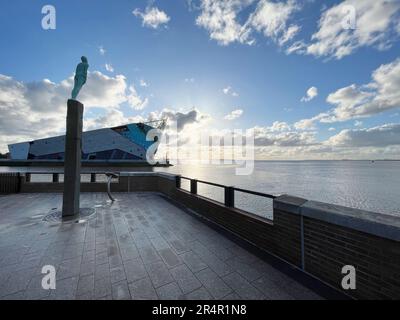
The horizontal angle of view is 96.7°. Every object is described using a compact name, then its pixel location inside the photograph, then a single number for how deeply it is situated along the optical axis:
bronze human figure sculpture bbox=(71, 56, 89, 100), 6.04
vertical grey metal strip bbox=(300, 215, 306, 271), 2.80
